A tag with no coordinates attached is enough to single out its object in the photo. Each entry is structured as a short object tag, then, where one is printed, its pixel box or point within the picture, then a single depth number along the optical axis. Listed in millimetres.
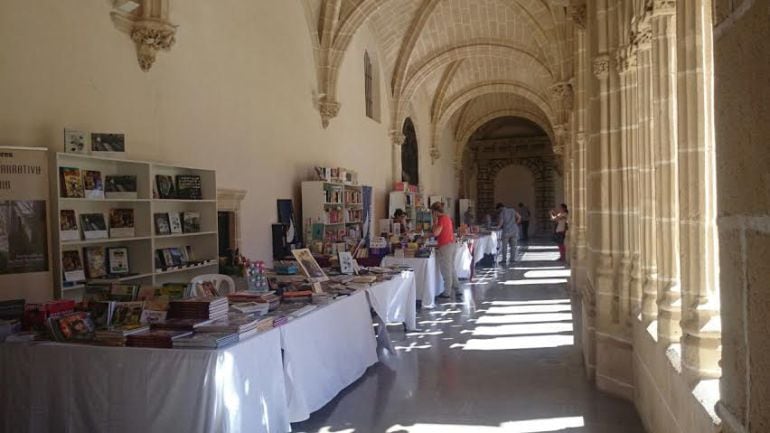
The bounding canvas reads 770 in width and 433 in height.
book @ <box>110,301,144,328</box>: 3449
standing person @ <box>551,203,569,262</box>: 14711
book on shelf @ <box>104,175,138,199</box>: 4918
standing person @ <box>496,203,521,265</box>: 14547
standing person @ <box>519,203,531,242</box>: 24156
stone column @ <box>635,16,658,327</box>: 3992
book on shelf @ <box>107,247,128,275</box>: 4953
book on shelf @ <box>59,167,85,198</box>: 4372
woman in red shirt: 8672
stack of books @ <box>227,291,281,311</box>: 4051
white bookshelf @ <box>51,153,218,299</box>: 4379
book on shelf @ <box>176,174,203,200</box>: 5843
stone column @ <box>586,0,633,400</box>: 4637
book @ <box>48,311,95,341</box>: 3291
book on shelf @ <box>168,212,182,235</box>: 5629
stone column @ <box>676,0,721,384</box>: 2697
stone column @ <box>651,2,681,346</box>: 3453
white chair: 5016
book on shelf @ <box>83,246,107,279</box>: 4754
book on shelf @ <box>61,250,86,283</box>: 4464
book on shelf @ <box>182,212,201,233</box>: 5879
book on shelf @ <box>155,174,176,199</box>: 5516
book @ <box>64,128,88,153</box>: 4414
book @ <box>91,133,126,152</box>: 4707
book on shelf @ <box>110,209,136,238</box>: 5023
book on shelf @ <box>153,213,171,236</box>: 5476
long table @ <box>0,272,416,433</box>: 2982
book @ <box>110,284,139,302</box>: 3799
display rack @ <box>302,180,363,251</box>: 8766
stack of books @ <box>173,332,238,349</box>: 3047
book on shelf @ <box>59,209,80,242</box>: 4371
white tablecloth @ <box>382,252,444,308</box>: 8227
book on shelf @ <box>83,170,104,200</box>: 4621
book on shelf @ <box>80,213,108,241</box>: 4703
